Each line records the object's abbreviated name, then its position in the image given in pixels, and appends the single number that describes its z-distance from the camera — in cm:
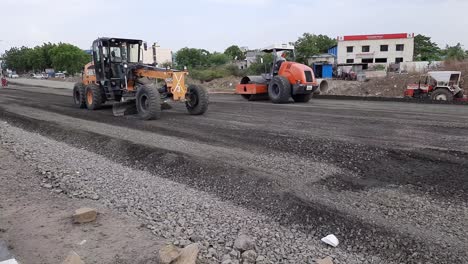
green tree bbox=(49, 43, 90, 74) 6794
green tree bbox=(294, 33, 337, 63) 5973
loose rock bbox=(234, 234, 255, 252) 362
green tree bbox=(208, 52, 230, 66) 6988
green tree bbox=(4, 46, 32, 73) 9799
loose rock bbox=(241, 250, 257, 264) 343
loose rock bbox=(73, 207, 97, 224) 424
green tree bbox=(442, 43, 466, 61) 5260
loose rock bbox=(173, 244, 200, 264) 321
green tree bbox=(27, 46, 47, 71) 8688
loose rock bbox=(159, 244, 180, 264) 320
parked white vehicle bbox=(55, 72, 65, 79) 6731
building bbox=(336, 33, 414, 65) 6638
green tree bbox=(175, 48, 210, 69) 6838
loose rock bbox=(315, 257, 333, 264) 327
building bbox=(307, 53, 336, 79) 4331
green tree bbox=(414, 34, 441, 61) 7350
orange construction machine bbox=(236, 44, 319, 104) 1588
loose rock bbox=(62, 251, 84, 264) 306
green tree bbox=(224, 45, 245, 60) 9263
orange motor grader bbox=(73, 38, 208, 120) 1123
